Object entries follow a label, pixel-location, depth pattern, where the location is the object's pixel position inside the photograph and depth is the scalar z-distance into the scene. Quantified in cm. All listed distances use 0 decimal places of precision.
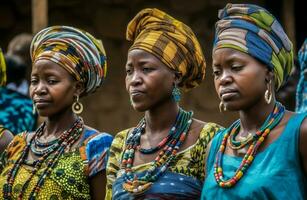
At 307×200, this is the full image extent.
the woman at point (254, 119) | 665
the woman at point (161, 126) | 750
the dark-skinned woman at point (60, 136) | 829
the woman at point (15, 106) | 1100
